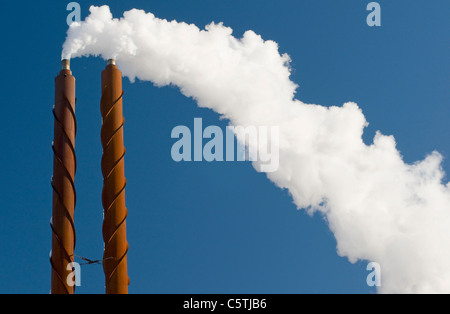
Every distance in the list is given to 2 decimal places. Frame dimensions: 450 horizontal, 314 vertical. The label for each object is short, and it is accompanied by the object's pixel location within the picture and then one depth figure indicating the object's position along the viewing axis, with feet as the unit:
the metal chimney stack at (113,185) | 102.94
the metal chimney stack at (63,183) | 100.68
